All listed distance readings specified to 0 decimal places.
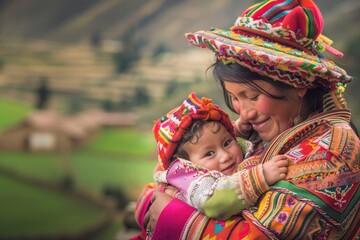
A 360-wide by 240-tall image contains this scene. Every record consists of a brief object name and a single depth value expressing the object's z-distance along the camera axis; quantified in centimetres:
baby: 219
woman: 215
